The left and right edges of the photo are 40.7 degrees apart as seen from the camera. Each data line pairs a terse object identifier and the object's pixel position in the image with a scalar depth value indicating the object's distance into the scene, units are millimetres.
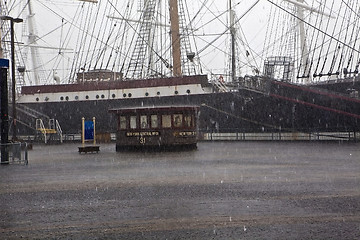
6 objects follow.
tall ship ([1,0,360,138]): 30172
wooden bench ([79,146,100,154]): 22419
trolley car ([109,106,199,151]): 23031
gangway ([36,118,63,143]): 35928
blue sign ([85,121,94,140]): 24625
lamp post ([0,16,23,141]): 24750
